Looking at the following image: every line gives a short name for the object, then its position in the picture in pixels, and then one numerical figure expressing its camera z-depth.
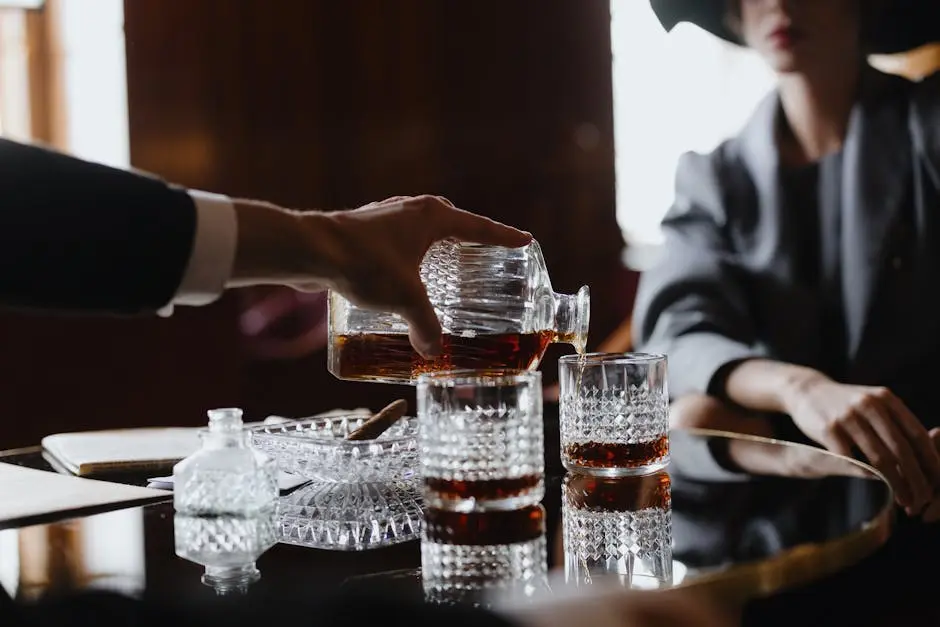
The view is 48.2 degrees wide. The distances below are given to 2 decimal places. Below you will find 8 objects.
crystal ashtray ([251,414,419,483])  0.94
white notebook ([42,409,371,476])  1.17
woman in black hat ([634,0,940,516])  1.96
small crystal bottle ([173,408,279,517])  0.74
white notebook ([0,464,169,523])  0.95
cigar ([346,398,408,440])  0.99
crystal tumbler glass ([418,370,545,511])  0.83
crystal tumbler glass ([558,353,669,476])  1.00
